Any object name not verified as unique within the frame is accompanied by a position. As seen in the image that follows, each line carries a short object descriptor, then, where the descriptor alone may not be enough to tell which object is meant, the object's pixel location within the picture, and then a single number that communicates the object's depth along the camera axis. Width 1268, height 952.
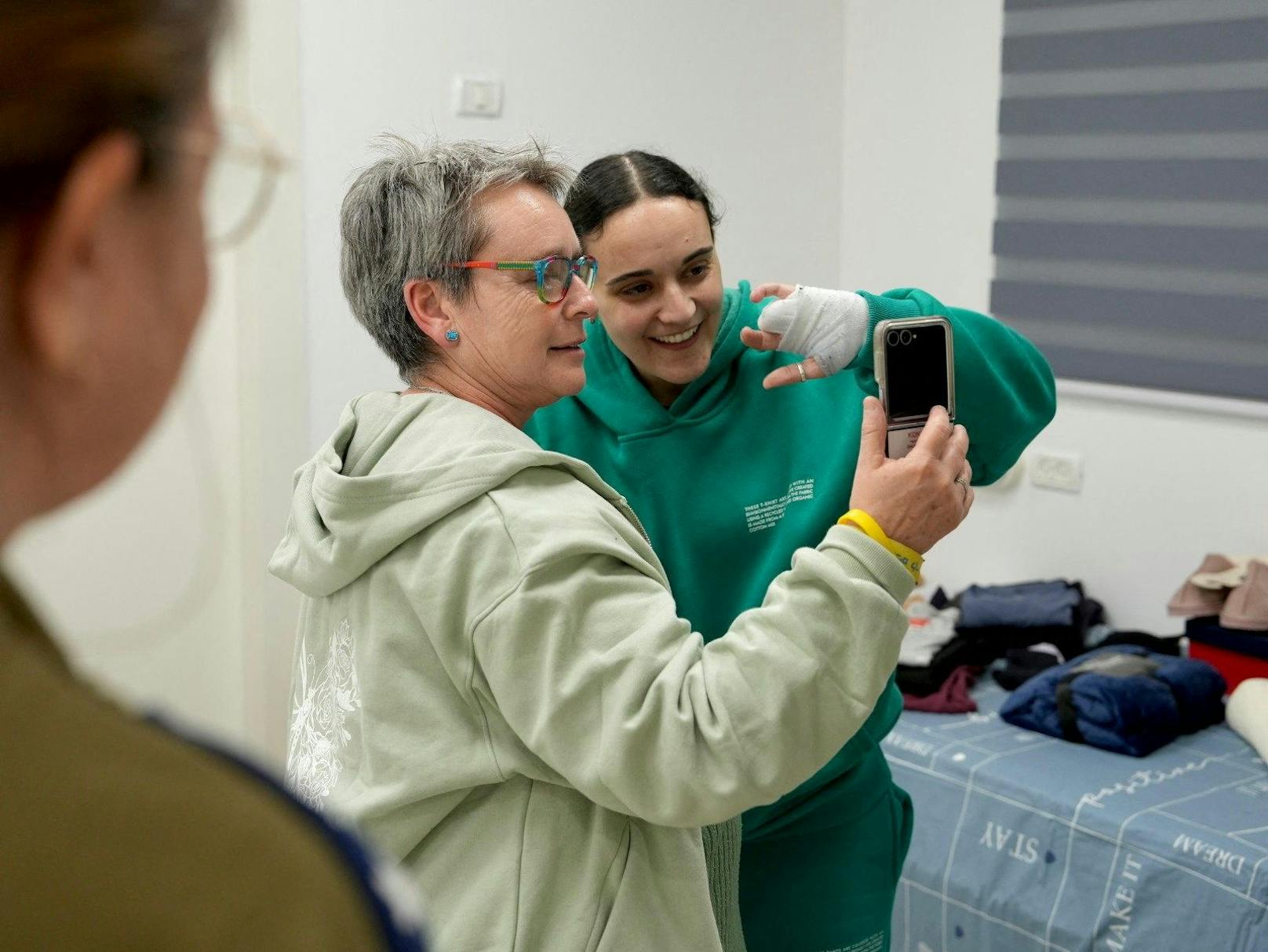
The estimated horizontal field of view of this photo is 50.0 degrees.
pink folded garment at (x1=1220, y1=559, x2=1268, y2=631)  2.89
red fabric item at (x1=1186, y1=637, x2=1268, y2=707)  2.92
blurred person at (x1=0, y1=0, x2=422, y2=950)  0.37
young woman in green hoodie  1.63
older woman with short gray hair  1.10
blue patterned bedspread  2.35
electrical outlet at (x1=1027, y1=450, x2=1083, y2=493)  3.46
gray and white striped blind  3.12
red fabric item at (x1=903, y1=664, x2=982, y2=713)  2.95
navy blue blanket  2.71
